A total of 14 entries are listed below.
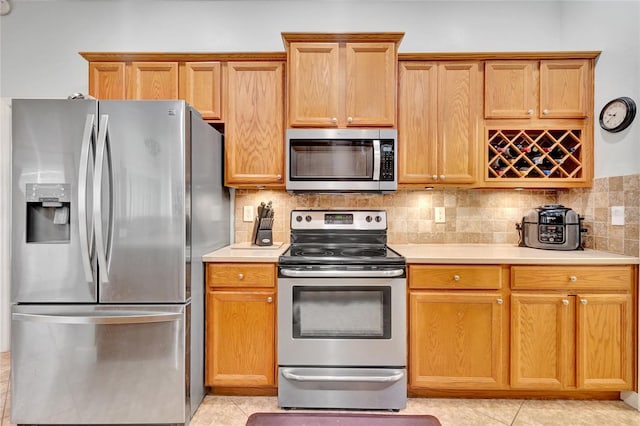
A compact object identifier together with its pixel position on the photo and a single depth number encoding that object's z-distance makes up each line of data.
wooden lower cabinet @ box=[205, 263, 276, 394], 2.04
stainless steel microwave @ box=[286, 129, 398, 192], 2.23
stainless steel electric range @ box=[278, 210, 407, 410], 1.95
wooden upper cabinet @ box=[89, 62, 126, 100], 2.37
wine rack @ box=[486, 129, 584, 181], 2.36
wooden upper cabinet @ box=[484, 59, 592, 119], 2.31
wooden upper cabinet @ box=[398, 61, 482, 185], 2.34
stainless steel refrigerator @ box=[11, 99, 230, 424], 1.73
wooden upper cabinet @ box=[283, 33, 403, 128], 2.26
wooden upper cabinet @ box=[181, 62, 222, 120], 2.36
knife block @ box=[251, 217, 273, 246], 2.44
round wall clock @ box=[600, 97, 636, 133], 2.06
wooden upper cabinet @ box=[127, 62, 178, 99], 2.37
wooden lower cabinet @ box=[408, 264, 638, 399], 1.98
